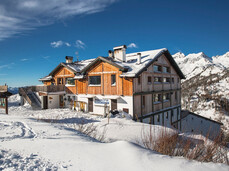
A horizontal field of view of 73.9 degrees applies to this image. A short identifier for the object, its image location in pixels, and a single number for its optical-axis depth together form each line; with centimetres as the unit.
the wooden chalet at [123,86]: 1658
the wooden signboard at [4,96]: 1335
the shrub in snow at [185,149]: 415
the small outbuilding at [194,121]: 2584
